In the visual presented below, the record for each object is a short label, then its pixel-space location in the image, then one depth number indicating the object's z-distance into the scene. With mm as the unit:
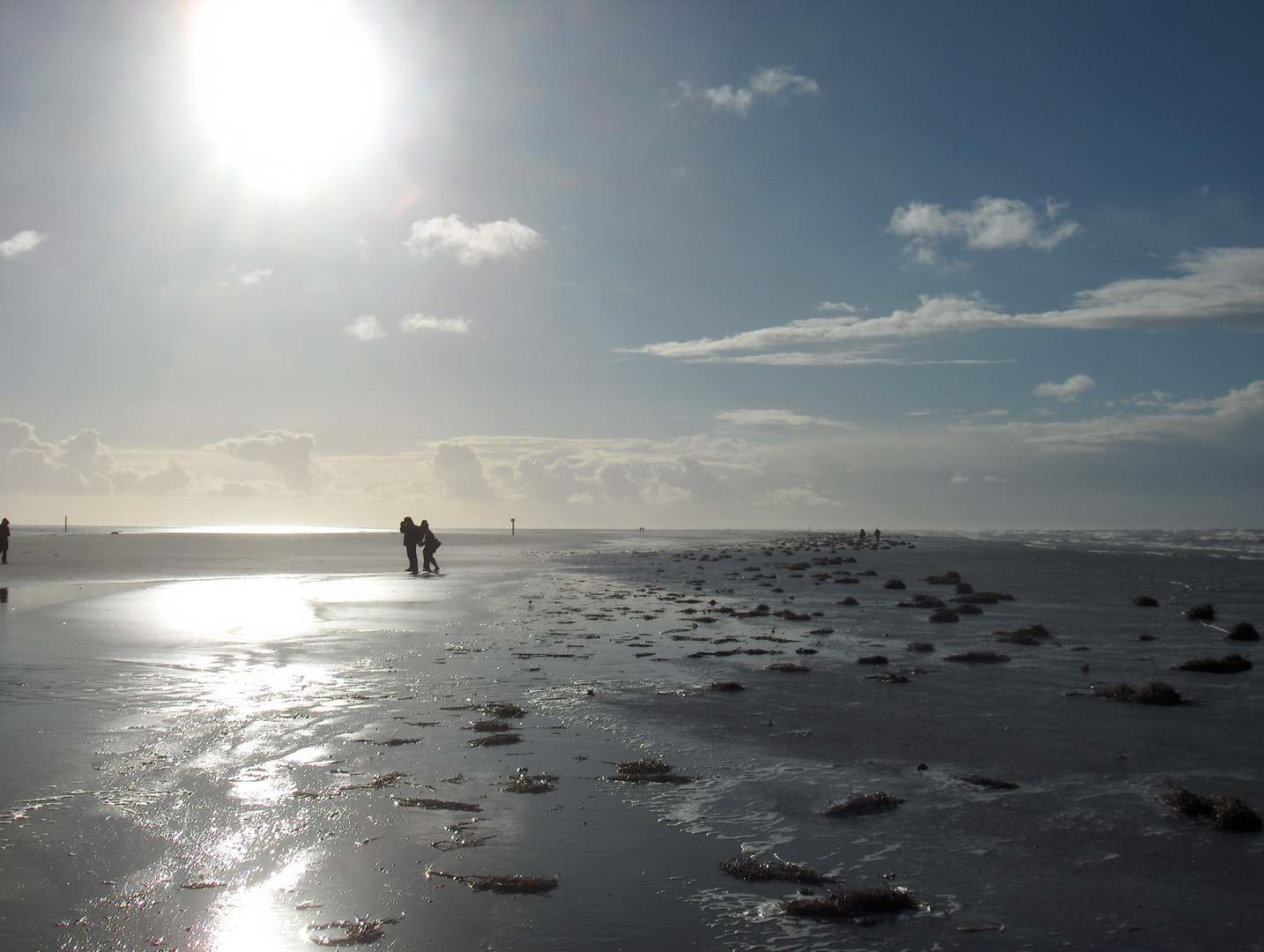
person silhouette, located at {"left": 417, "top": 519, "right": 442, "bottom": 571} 38688
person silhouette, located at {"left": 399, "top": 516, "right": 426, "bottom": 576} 37906
